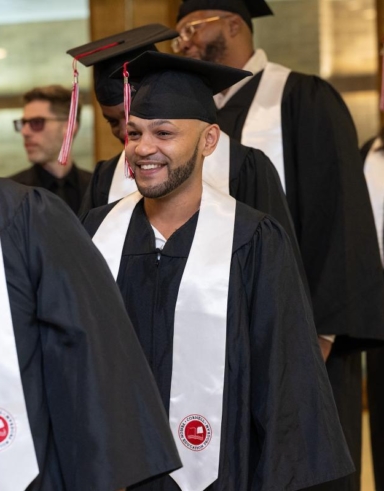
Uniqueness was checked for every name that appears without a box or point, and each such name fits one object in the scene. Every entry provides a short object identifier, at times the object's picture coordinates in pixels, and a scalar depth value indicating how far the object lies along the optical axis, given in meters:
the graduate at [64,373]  3.34
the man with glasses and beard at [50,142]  8.56
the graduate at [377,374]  7.52
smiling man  4.65
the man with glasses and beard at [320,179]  6.26
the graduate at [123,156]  5.72
